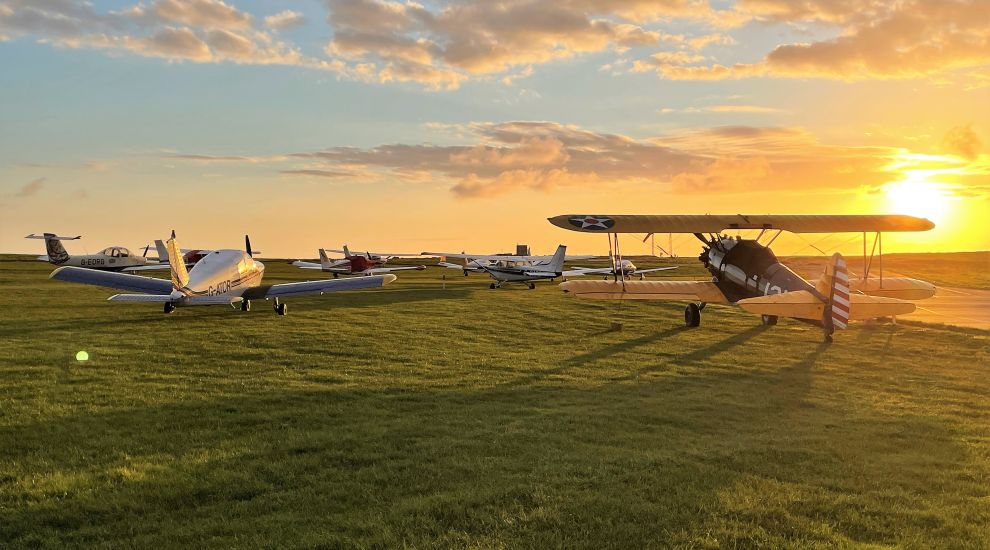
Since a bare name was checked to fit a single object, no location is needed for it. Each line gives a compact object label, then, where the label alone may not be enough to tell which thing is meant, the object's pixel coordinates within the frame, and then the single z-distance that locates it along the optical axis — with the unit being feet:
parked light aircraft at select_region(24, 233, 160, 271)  192.95
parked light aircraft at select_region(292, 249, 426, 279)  162.91
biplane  52.65
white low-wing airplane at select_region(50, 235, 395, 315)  69.72
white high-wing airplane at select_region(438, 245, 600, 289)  135.95
